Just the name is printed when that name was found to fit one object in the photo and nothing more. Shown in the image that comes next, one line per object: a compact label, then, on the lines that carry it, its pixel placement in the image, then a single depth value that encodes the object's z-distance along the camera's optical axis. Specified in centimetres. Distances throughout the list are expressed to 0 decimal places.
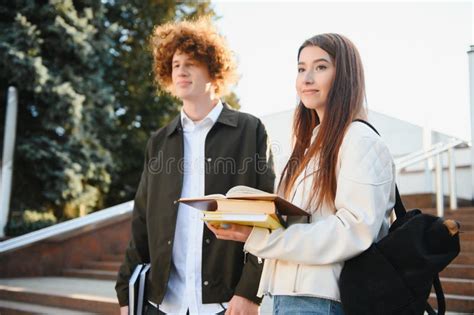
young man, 226
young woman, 149
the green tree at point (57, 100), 1005
